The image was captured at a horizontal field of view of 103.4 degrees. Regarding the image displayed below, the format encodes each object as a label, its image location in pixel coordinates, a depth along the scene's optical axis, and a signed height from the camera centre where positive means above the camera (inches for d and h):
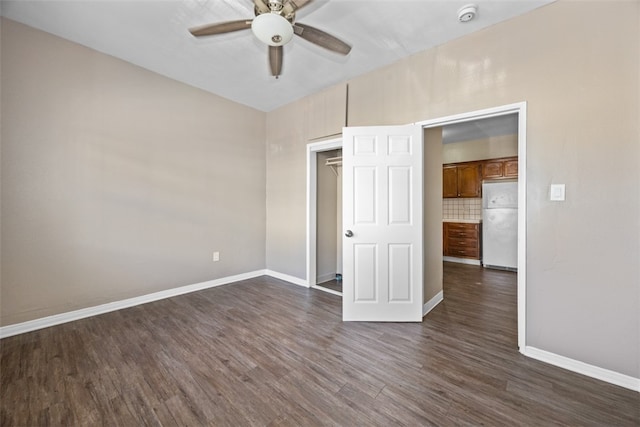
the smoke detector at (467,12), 82.9 +66.1
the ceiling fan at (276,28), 65.6 +53.1
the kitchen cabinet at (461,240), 214.2 -26.4
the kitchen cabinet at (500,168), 197.2 +33.3
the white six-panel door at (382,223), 107.9 -5.8
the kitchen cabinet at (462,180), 216.1 +26.4
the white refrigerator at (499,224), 192.1 -11.5
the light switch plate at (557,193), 79.3 +5.2
